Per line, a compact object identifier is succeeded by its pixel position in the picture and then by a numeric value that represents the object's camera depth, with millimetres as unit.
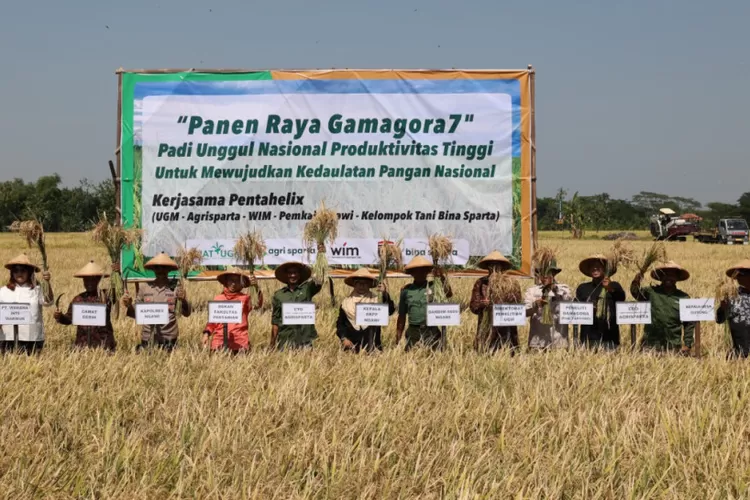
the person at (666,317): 7660
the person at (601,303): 7754
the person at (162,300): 7688
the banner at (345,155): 11055
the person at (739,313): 7289
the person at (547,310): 7660
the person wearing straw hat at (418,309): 7773
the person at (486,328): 7590
